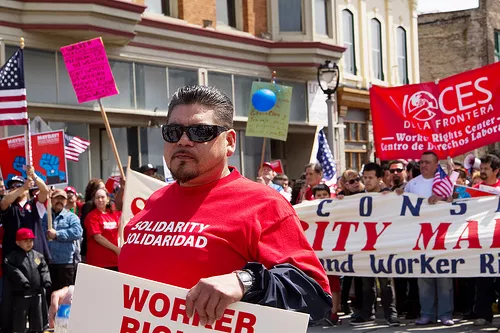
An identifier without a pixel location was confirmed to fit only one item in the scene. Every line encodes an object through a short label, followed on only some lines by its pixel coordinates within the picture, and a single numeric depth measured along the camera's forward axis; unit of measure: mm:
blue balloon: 16375
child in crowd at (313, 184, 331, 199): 11531
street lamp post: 18880
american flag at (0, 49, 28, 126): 11797
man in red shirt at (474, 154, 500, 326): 10352
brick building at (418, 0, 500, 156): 41000
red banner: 11320
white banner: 10109
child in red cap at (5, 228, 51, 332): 10461
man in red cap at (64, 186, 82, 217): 12383
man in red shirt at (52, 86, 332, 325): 2910
